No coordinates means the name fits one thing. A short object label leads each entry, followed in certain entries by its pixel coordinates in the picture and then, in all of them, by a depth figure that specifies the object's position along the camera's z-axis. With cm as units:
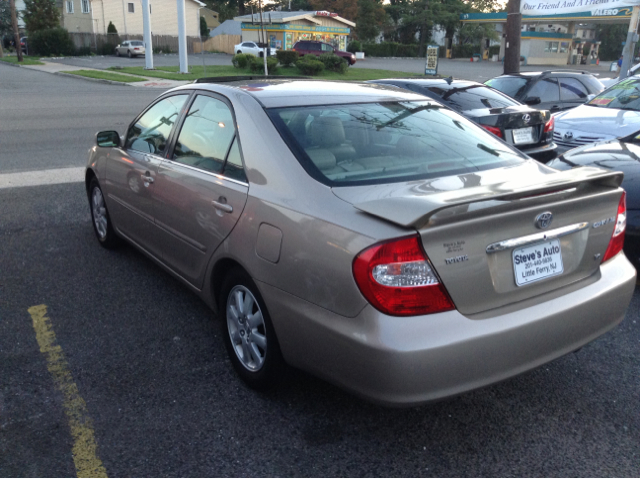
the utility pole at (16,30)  4198
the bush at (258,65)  3281
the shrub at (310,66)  3284
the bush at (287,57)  3650
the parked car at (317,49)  4550
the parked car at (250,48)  4849
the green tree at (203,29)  6806
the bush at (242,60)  3412
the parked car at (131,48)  5100
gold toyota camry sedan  245
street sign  2754
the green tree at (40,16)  5688
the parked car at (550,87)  1143
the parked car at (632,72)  1422
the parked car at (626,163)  445
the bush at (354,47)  6062
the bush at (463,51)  7275
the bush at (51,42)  5172
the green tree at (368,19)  7156
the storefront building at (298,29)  5231
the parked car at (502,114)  736
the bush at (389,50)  6681
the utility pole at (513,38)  1706
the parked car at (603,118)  803
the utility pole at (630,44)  1529
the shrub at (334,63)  3572
